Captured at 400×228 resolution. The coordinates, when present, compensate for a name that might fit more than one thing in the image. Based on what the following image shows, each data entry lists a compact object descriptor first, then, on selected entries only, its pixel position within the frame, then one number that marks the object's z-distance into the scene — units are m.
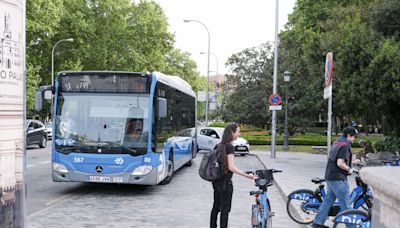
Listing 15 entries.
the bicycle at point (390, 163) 9.92
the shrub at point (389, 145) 18.69
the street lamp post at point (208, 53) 42.43
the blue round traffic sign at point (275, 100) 23.16
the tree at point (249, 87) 41.28
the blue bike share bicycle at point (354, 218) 5.80
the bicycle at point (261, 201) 6.68
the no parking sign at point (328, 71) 9.21
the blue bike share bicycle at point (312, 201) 7.62
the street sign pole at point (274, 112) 23.94
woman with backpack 6.51
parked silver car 26.27
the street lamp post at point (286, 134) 26.68
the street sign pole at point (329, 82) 9.10
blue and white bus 10.70
